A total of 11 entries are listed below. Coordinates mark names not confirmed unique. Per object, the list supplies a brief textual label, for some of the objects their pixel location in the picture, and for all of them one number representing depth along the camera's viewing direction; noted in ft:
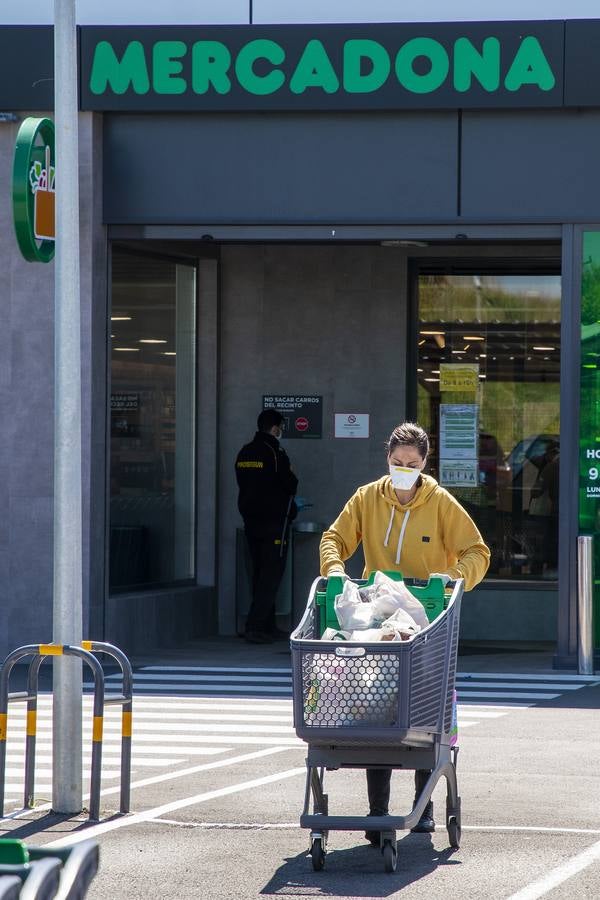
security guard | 106.52
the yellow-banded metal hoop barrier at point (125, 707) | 52.85
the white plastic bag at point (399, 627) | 43.20
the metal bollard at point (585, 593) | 89.40
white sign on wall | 111.14
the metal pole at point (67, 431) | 53.16
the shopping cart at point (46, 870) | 25.71
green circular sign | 75.00
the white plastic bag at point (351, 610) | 44.14
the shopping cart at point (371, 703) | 42.47
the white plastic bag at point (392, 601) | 44.29
